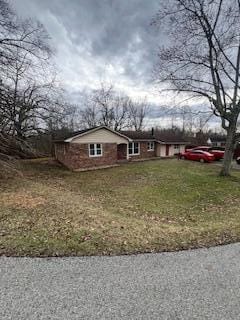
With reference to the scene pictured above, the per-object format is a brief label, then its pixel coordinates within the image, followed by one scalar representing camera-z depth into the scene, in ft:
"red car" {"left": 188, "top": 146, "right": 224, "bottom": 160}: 95.02
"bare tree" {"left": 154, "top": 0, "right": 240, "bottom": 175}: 50.03
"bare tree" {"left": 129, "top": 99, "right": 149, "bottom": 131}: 165.51
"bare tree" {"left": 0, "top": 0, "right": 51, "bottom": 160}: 34.32
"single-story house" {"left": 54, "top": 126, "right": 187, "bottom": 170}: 68.49
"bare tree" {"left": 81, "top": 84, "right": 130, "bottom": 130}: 151.53
